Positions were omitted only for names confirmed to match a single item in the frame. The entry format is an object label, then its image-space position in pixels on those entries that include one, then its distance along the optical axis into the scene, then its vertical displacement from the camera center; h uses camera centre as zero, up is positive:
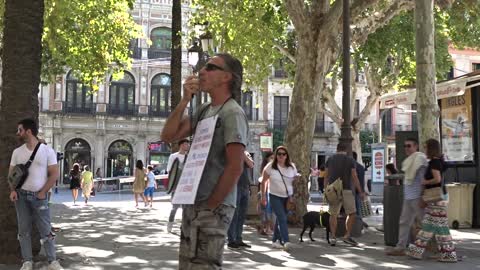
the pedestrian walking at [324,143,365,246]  10.28 -0.56
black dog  10.33 -1.18
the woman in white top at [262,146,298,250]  9.33 -0.53
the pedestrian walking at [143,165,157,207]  20.95 -1.25
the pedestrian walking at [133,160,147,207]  19.84 -1.00
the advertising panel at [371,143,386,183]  23.05 -0.32
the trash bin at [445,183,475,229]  13.33 -1.15
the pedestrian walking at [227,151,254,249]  9.57 -1.01
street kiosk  13.41 +0.53
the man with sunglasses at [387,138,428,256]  8.66 -0.56
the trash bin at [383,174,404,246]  9.72 -0.89
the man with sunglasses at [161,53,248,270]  3.57 -0.11
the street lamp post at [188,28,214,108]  16.09 +2.81
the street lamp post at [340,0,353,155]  12.43 +1.80
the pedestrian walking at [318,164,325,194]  23.17 -1.06
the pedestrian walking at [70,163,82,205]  21.98 -1.14
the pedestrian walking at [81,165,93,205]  22.75 -1.24
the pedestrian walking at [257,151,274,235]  11.41 -1.30
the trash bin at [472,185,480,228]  13.33 -1.22
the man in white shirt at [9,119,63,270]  6.70 -0.46
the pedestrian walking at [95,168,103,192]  36.68 -1.72
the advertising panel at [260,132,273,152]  28.22 +0.53
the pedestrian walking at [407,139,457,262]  8.45 -0.95
